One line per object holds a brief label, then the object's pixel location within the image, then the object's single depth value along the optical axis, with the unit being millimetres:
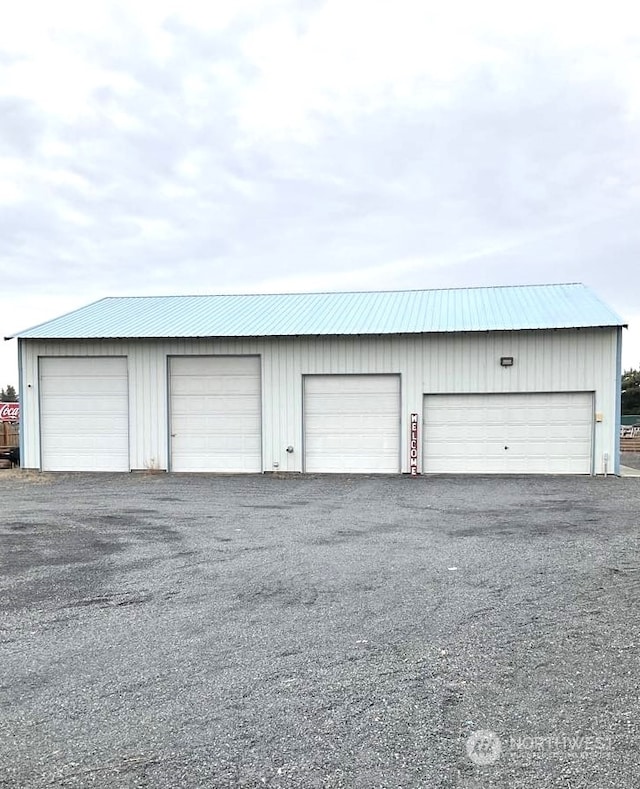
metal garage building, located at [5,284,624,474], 15992
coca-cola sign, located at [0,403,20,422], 23375
